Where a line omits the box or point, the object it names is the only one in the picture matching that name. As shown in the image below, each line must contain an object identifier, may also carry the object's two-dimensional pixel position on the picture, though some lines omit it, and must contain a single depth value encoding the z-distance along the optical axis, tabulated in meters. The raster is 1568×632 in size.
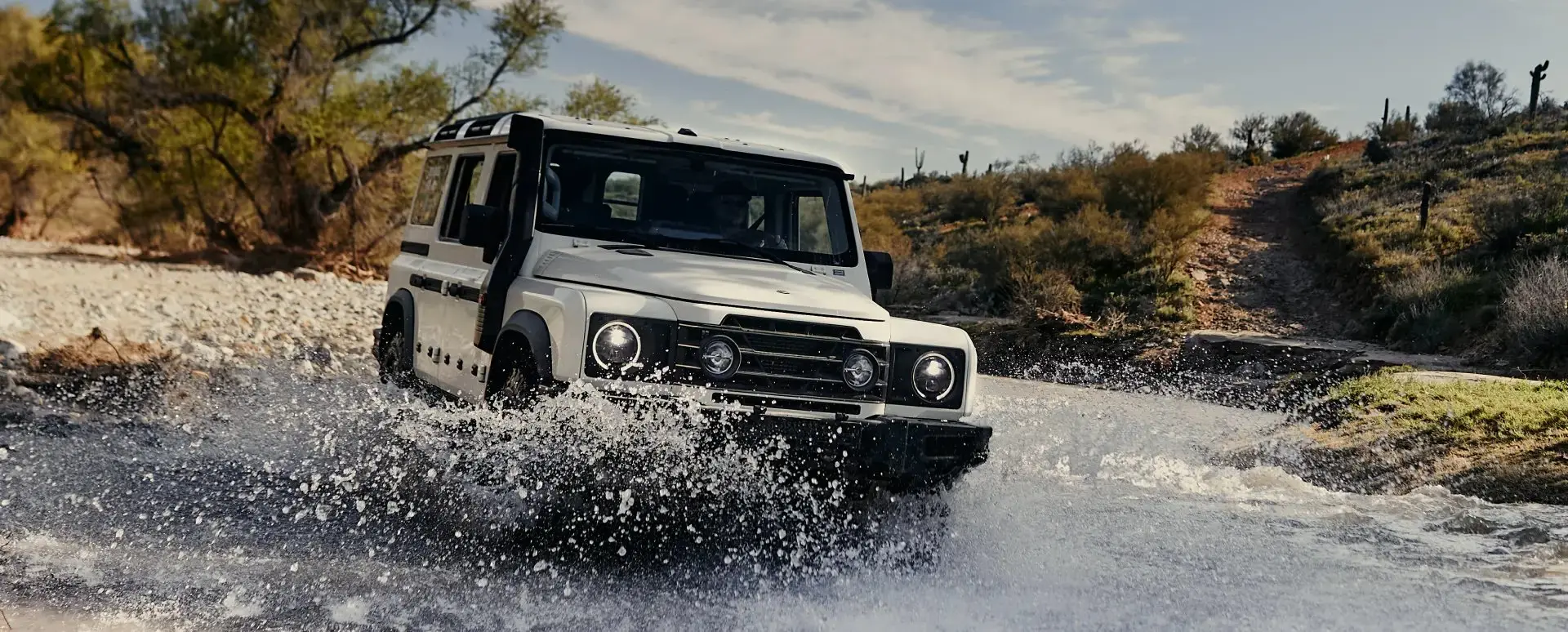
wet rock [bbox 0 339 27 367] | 9.26
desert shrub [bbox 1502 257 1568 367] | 13.81
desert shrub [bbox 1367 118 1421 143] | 51.09
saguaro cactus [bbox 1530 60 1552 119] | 45.53
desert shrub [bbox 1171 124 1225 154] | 53.72
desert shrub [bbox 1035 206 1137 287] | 25.45
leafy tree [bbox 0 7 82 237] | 27.64
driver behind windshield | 6.41
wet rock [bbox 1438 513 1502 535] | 6.73
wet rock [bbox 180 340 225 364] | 10.66
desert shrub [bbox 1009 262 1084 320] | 21.87
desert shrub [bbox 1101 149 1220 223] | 33.06
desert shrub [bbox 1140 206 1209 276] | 24.94
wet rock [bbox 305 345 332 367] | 11.97
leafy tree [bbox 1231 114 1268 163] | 58.53
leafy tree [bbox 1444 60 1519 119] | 48.50
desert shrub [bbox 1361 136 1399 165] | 42.97
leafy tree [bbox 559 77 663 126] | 30.98
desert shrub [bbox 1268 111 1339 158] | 56.84
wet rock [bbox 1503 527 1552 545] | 6.40
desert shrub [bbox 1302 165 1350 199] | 36.22
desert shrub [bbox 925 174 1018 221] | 39.97
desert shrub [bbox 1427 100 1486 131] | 45.78
